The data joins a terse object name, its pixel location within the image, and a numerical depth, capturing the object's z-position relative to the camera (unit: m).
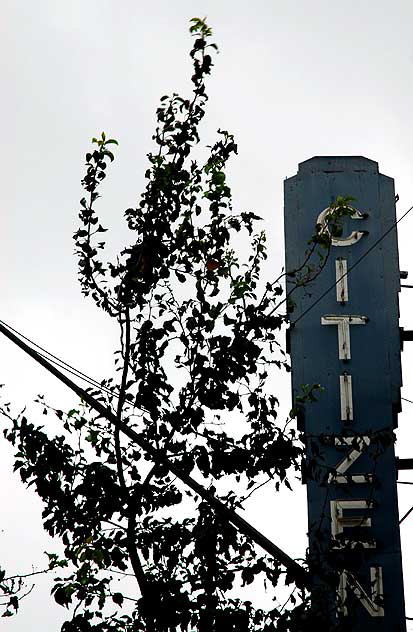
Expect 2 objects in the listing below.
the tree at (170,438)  12.66
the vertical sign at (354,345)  21.58
